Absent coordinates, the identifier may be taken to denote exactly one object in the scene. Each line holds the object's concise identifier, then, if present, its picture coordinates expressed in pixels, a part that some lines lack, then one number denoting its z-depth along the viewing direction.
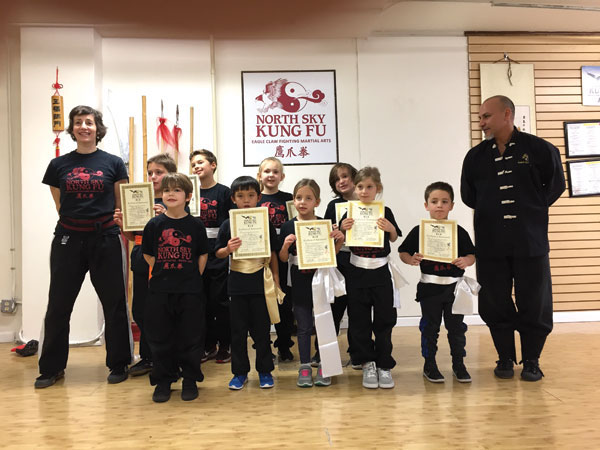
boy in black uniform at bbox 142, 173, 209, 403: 2.88
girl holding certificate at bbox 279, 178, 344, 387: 3.10
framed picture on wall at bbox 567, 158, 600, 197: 5.17
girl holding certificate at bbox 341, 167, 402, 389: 3.07
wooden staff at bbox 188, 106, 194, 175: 4.78
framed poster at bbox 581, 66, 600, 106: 5.20
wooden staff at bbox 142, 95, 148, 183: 4.73
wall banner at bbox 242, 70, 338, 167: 4.93
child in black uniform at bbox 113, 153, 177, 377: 3.40
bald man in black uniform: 3.12
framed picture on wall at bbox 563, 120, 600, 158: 5.16
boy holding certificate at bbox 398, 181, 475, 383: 3.09
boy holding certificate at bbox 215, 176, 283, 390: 3.03
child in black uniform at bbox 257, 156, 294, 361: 3.62
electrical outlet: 4.62
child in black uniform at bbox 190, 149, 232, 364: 3.63
